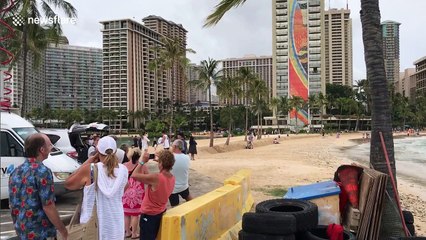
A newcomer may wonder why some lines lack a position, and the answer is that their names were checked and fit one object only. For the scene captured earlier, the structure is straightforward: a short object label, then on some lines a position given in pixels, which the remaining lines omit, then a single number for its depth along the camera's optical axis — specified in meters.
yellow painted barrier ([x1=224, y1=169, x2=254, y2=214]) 7.43
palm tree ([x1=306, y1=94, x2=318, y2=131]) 110.44
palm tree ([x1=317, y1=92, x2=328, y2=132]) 106.55
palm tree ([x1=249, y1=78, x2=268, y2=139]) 56.34
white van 8.66
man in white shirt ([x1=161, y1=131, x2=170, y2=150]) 20.63
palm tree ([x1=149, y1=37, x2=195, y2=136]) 35.69
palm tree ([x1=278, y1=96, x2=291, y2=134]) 109.12
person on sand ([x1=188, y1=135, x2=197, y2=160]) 24.18
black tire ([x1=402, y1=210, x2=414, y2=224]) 6.05
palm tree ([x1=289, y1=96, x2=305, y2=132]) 105.81
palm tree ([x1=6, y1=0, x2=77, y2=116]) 20.19
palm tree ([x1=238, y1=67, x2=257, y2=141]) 50.19
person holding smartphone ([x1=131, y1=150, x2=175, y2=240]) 4.60
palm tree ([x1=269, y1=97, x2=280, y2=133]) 99.55
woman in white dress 3.80
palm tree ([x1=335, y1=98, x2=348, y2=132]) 113.00
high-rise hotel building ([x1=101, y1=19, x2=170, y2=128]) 115.69
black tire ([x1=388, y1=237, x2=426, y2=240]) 4.46
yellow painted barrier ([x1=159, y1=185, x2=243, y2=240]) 4.45
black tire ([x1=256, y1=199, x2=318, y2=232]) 4.80
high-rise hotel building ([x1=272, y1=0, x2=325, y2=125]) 118.88
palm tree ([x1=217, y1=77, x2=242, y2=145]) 43.12
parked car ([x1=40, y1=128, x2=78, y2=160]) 12.69
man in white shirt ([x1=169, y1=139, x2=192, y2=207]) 7.30
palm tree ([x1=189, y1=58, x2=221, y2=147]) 36.91
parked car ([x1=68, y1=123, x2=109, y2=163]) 14.23
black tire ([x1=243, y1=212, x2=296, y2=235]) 4.54
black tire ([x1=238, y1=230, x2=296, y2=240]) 4.55
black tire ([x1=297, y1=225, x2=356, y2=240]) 4.76
